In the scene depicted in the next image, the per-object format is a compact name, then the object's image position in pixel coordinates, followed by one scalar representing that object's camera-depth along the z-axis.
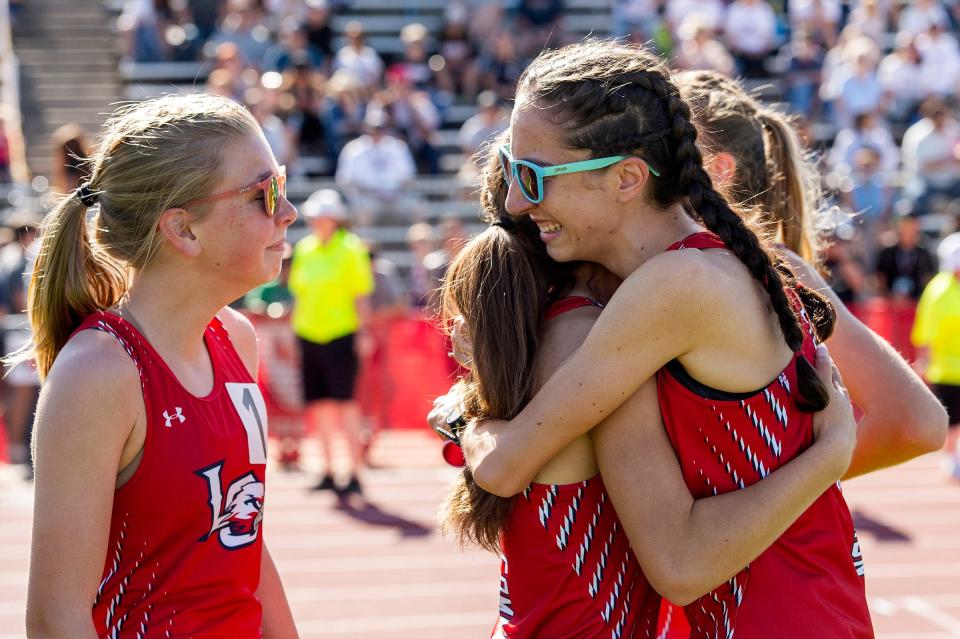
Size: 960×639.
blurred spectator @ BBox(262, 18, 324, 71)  14.77
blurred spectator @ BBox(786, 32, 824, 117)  15.87
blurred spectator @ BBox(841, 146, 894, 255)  13.36
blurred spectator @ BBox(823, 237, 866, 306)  11.84
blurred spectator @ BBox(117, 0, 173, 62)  15.39
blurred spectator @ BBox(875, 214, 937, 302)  12.21
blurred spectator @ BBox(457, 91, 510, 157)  13.85
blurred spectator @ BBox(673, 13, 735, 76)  15.05
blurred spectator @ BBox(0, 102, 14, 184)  13.61
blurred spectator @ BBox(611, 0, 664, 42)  16.72
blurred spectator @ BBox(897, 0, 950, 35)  16.77
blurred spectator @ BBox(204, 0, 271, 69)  15.27
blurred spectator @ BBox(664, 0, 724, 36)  16.61
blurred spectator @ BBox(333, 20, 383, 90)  15.04
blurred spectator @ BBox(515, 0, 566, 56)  16.56
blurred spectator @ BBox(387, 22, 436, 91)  15.71
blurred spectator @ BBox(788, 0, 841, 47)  16.73
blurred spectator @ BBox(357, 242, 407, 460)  9.98
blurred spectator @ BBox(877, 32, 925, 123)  15.97
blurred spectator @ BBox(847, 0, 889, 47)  16.73
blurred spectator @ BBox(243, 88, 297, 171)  13.07
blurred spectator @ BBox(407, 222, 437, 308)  11.87
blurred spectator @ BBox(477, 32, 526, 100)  15.58
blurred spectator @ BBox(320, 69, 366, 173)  14.03
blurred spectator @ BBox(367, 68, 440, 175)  14.62
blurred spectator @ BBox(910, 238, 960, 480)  9.27
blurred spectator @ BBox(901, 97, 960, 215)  13.99
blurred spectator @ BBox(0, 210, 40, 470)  9.14
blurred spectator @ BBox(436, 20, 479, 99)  15.99
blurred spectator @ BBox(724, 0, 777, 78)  16.39
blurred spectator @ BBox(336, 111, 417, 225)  13.23
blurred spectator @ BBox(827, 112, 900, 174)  14.12
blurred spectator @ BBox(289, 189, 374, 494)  9.13
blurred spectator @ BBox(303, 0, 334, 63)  15.62
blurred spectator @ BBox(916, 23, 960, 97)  15.88
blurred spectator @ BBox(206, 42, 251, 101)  13.43
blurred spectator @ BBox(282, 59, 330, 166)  13.91
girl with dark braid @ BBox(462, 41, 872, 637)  2.10
